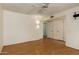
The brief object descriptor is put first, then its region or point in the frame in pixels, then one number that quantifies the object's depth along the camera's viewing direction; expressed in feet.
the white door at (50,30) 8.89
